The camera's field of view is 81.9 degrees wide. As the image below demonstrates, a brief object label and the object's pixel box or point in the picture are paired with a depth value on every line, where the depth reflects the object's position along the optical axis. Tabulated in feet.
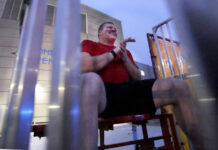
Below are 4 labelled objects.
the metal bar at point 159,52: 5.61
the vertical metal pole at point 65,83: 0.67
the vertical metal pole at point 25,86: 0.82
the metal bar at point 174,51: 5.27
